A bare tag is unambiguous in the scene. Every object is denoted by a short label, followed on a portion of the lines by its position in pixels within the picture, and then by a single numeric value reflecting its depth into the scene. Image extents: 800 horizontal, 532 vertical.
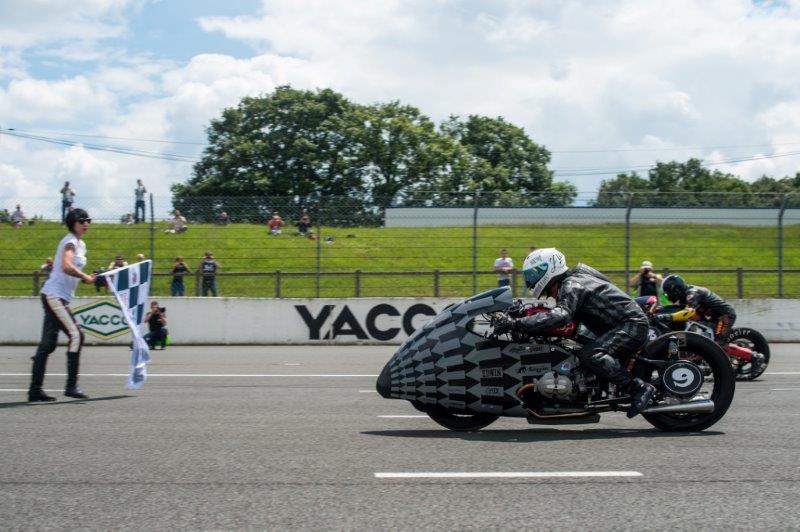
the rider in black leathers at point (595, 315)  7.03
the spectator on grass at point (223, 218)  19.50
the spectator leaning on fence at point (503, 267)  19.22
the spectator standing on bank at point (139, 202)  18.86
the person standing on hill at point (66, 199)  18.19
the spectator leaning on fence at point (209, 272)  19.67
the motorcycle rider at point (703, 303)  12.10
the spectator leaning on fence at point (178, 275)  19.53
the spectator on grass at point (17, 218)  18.86
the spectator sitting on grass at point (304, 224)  19.23
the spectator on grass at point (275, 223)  19.33
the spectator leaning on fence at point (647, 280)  17.67
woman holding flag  9.10
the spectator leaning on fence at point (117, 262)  18.91
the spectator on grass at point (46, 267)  19.75
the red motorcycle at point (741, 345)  11.49
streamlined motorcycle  7.05
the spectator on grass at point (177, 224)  19.36
